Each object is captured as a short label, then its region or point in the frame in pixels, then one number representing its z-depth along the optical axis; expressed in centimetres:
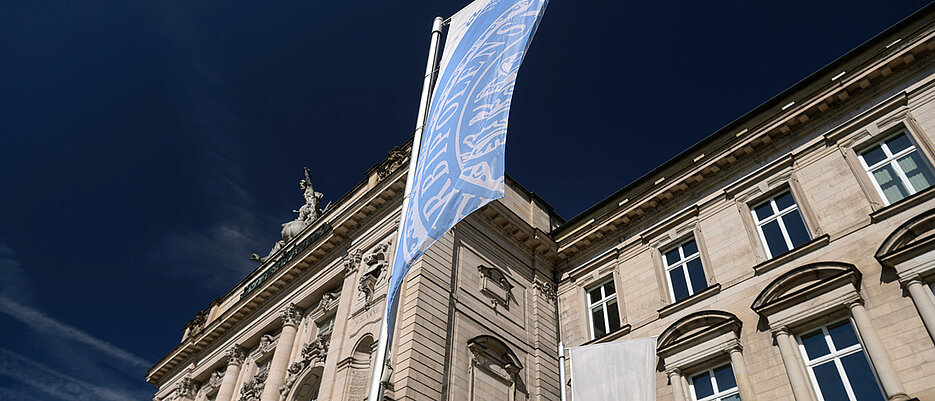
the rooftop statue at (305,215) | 3541
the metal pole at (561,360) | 1404
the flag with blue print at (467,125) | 905
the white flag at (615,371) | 1308
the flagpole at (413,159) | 809
